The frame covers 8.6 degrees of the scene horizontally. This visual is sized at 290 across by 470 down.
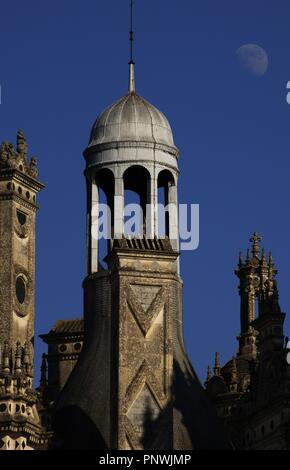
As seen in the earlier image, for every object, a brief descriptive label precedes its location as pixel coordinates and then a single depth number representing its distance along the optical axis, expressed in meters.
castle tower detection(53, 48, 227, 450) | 106.88
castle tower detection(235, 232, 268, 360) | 126.78
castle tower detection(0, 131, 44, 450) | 121.56
